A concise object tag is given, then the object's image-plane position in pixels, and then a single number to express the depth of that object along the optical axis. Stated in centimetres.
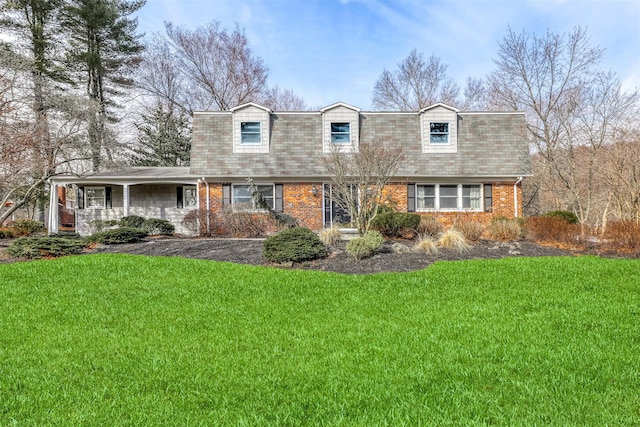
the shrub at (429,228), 1251
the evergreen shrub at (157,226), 1569
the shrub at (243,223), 1455
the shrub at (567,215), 1459
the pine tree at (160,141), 2600
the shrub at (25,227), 1723
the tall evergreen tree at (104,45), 2347
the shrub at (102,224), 1605
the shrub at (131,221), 1589
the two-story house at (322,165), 1638
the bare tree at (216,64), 2808
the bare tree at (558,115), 1527
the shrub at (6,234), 1600
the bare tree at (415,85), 3228
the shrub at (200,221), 1523
